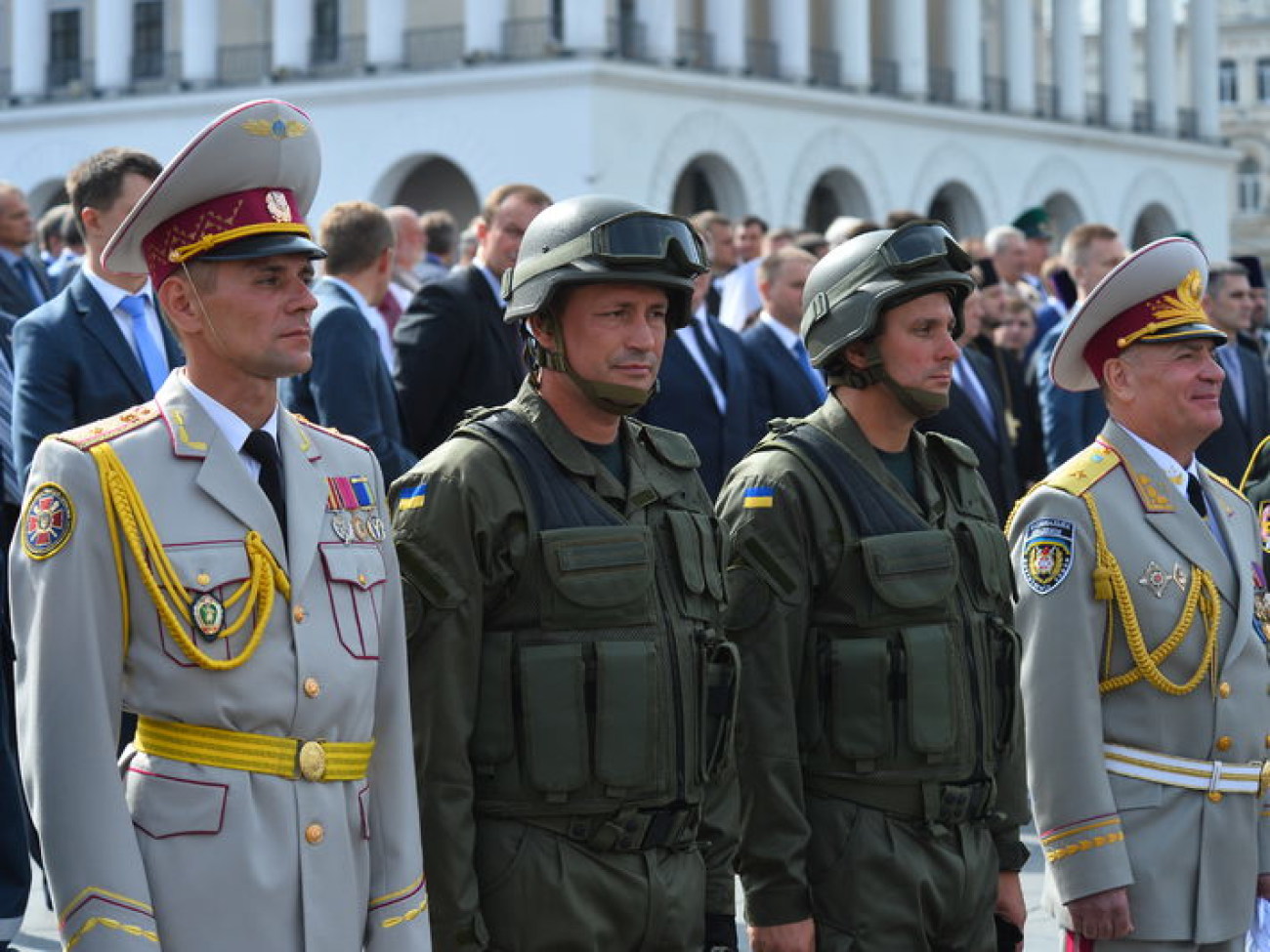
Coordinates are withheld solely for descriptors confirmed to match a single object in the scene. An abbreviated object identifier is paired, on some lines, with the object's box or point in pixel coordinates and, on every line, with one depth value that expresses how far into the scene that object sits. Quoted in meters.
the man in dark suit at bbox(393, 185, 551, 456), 15.90
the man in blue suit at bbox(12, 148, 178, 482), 12.64
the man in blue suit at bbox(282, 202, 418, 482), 15.03
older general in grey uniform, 10.27
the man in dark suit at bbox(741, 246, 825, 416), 19.55
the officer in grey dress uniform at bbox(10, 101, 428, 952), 7.28
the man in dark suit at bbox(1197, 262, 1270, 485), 20.49
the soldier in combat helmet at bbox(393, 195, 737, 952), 8.50
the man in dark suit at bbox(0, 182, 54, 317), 17.89
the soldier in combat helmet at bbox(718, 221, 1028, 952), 9.45
